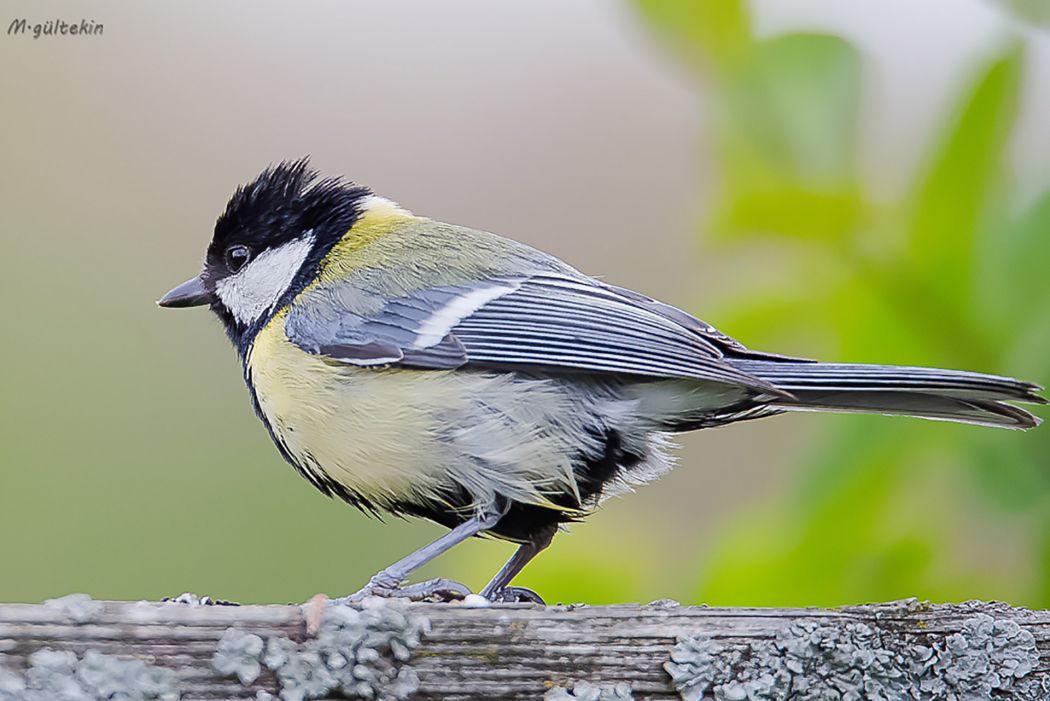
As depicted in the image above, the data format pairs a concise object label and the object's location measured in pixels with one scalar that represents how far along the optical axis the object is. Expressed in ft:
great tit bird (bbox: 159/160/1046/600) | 7.45
